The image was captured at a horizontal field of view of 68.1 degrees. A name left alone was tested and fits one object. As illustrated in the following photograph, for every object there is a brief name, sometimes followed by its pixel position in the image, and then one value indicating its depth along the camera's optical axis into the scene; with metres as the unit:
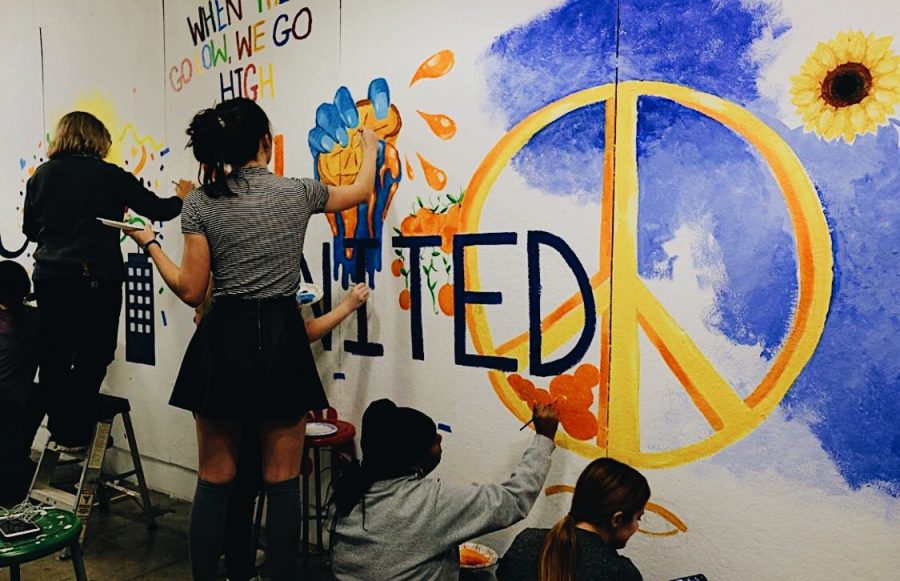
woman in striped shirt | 1.89
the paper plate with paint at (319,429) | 2.38
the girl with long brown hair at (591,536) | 1.46
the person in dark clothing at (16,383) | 2.65
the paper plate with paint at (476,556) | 2.06
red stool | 2.33
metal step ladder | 2.65
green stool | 1.71
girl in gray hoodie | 1.63
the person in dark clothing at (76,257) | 2.71
